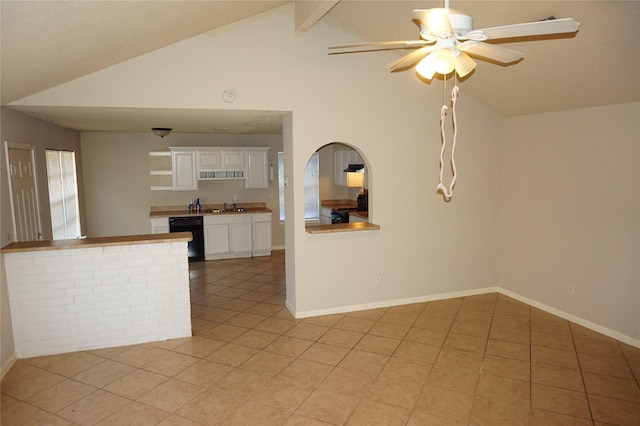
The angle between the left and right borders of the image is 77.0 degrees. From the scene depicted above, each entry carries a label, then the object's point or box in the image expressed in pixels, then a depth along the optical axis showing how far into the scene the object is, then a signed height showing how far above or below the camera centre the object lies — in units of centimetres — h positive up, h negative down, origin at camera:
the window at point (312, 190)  850 -30
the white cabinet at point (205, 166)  720 +20
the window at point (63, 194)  525 -22
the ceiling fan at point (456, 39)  191 +71
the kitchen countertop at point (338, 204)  812 -59
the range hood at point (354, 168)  747 +14
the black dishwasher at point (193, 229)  704 -92
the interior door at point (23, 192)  378 -13
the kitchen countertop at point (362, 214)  569 -56
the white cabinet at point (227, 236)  725 -108
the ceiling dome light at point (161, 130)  621 +73
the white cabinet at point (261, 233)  752 -106
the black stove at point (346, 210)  721 -65
